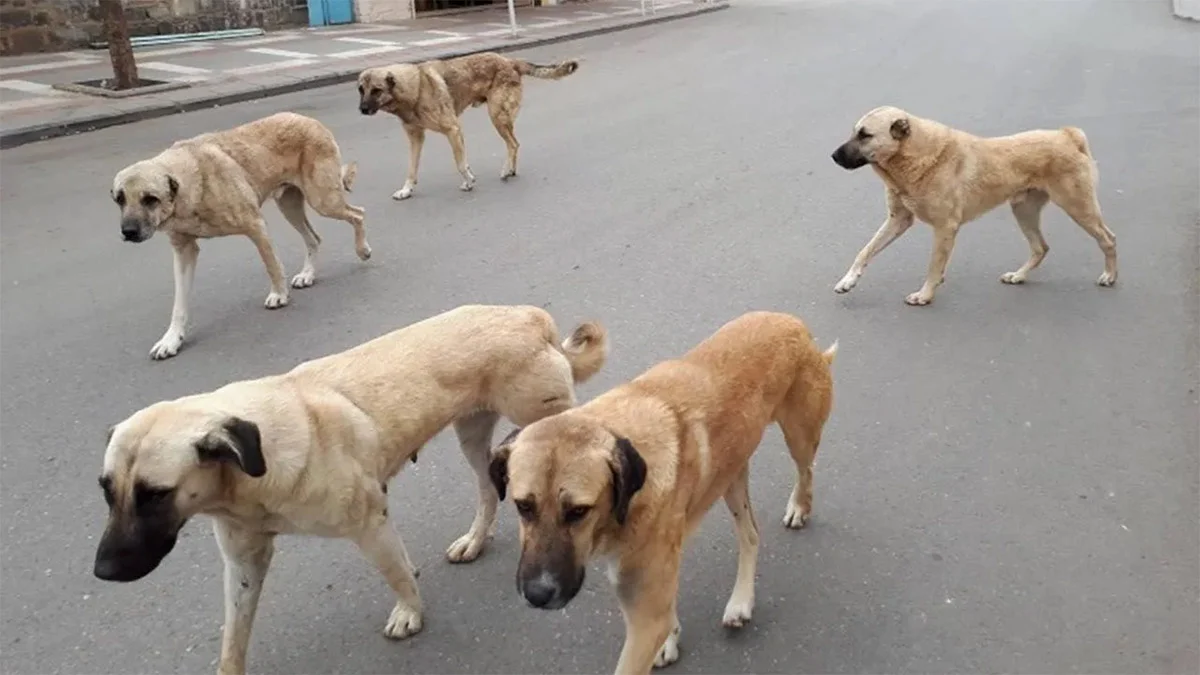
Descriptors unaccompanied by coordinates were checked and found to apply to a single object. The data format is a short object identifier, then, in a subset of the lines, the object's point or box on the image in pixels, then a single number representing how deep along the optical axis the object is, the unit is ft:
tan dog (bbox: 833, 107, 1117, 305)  20.38
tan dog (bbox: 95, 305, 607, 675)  8.80
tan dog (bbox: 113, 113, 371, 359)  18.49
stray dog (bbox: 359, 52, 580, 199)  29.71
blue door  72.54
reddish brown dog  8.26
